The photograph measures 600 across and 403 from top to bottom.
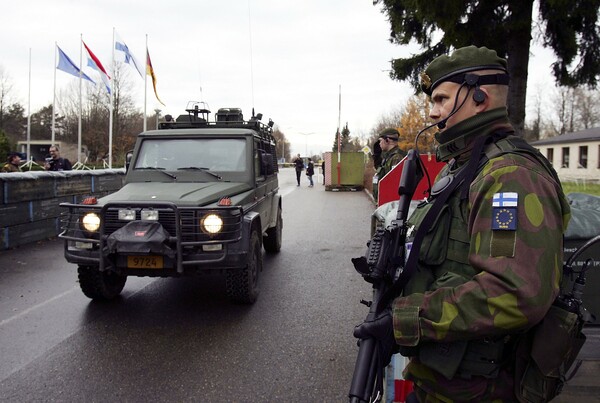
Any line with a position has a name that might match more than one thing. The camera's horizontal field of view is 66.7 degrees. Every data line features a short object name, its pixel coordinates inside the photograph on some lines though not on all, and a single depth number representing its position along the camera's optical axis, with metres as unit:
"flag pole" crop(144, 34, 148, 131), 24.69
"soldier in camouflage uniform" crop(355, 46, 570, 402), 1.35
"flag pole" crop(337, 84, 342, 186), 24.70
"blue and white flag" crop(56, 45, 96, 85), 26.86
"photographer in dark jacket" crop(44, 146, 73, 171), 11.43
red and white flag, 24.39
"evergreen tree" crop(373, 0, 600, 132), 8.91
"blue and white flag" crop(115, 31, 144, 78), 23.12
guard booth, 25.11
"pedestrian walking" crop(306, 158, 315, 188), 29.58
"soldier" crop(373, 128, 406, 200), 7.16
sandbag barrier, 8.39
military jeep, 4.57
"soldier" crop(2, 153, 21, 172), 10.52
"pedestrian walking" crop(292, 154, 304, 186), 29.72
